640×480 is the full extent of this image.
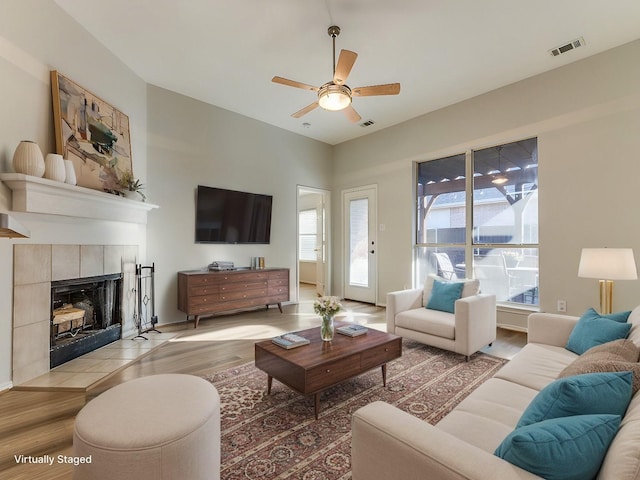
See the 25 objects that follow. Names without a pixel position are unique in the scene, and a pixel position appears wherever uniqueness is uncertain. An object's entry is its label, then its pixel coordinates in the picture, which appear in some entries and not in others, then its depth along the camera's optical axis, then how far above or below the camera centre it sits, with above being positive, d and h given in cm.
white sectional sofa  81 -64
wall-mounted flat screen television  471 +47
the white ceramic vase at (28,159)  239 +67
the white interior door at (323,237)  655 +17
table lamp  271 -20
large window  409 +37
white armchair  301 -78
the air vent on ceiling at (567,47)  328 +213
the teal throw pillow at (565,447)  79 -52
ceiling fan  276 +143
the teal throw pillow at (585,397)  96 -48
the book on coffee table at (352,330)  265 -74
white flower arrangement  248 -48
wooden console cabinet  422 -65
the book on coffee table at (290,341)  235 -74
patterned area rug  168 -115
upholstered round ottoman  111 -71
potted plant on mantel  360 +72
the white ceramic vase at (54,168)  262 +66
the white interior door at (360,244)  584 +2
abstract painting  283 +114
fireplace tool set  385 -69
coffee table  205 -82
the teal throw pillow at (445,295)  345 -57
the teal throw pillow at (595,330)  188 -54
